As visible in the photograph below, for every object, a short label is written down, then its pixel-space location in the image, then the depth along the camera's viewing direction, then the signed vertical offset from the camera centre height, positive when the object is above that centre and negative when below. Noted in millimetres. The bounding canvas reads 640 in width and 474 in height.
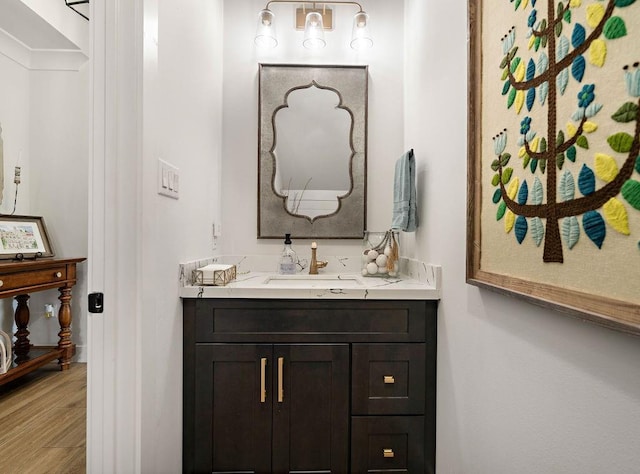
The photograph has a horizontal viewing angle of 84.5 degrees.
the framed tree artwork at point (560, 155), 570 +169
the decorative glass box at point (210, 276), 1515 -183
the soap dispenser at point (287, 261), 2047 -157
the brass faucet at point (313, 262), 2076 -166
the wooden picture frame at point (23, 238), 2417 -47
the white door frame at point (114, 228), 1059 +14
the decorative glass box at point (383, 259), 1902 -129
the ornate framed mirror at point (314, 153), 2141 +493
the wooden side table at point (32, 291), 2193 -495
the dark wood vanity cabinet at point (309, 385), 1490 -642
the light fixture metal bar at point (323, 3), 2088 +1391
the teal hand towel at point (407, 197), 1726 +188
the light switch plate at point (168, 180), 1235 +198
